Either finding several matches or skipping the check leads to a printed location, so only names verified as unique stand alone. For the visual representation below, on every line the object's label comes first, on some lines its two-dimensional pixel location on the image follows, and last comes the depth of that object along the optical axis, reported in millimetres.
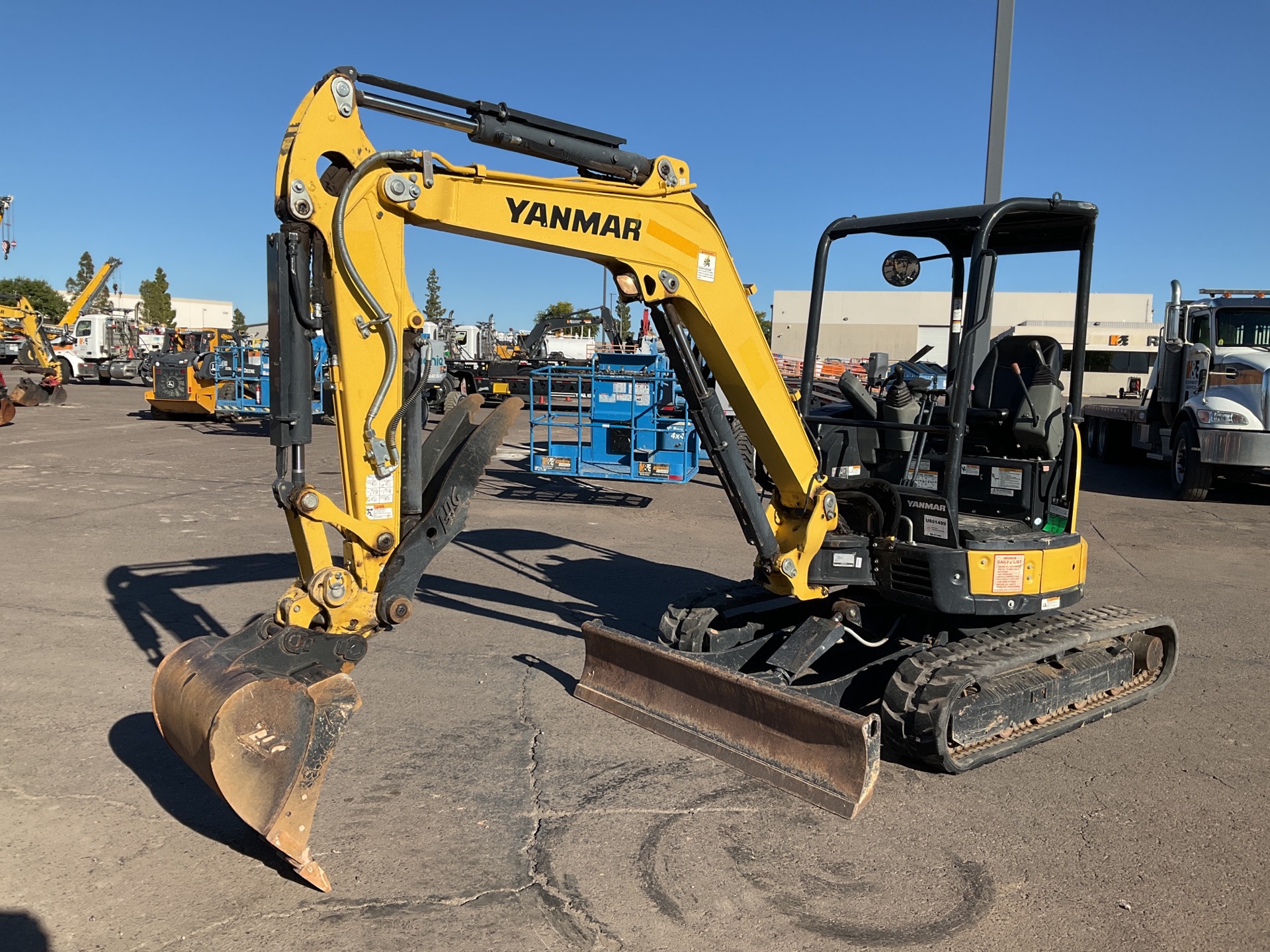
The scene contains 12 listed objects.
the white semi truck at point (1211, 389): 14344
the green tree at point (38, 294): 85375
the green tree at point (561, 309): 78875
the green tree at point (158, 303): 86312
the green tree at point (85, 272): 115562
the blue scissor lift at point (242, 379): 22031
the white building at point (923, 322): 49594
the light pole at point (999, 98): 10758
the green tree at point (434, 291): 91625
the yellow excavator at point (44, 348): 27375
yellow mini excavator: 3955
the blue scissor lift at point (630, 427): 14711
